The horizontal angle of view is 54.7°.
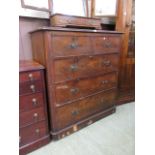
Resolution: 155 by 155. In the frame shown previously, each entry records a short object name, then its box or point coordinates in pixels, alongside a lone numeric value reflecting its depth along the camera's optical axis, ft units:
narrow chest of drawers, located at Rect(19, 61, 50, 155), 4.48
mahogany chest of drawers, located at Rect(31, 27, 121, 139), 4.78
